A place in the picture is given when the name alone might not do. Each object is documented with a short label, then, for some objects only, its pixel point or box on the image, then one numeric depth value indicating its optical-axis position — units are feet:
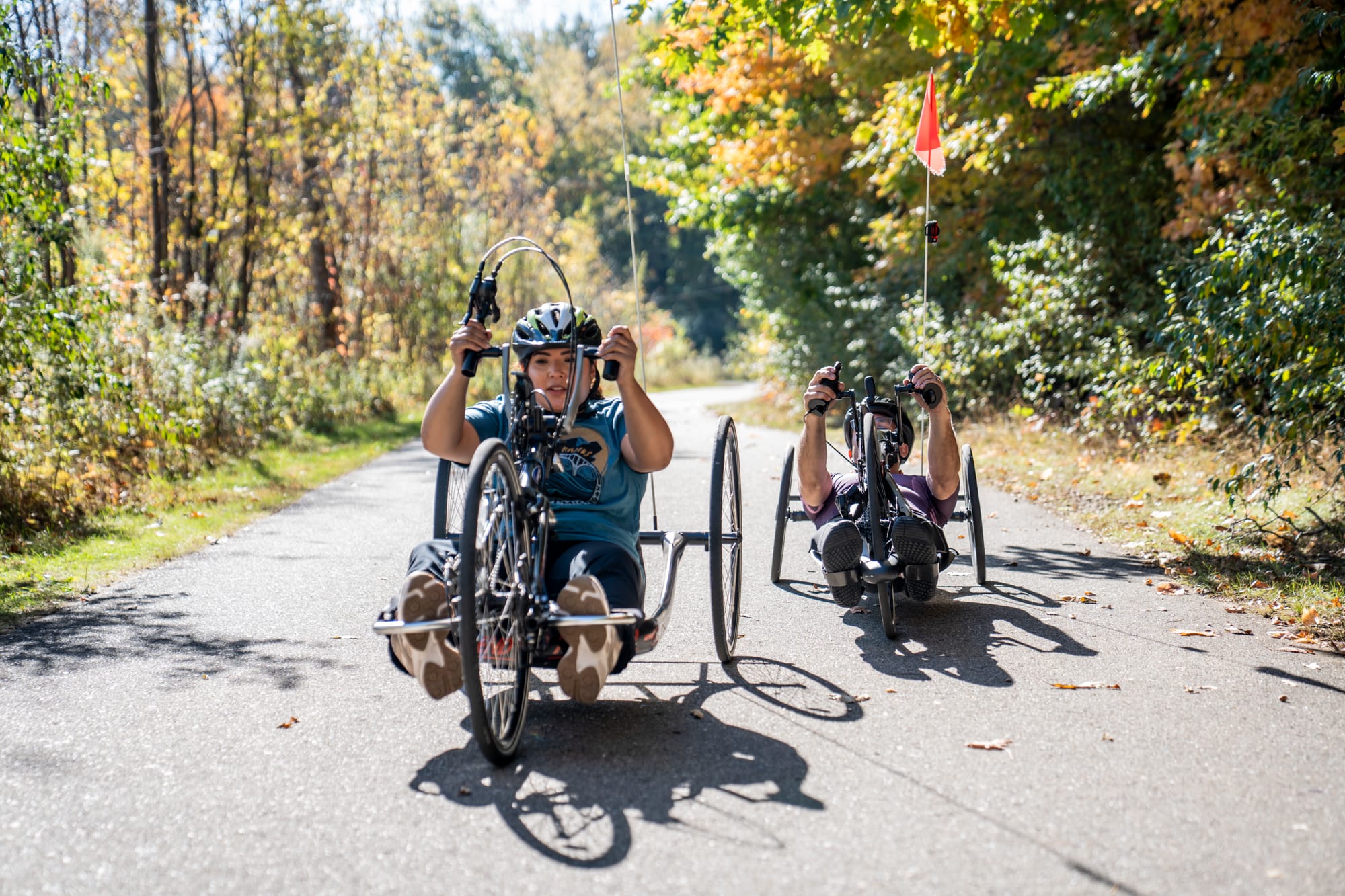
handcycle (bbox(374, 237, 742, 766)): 12.06
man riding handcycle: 18.30
